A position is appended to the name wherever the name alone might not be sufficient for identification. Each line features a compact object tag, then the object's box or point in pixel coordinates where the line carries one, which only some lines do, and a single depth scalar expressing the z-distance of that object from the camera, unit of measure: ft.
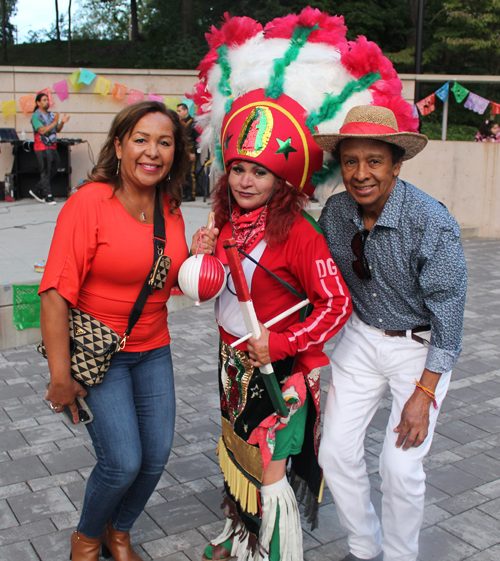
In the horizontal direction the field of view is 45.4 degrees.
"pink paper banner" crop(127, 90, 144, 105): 42.01
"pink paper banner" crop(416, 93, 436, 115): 38.91
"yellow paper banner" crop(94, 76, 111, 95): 41.42
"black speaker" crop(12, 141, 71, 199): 38.63
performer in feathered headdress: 7.55
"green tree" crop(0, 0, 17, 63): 95.48
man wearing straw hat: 7.34
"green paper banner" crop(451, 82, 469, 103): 38.78
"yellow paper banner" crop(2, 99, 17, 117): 40.37
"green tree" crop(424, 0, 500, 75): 61.72
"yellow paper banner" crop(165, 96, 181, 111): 42.52
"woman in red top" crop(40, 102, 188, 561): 7.16
